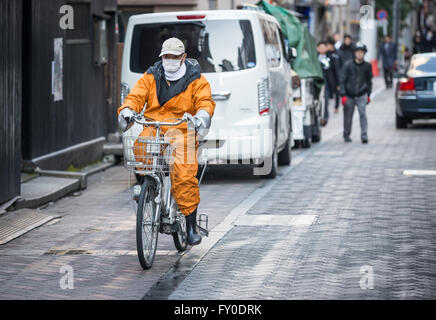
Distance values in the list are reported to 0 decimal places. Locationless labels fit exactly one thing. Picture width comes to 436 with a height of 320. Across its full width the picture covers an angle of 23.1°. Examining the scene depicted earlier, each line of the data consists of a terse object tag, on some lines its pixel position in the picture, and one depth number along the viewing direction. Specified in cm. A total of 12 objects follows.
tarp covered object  1966
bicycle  778
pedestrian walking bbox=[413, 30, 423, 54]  4097
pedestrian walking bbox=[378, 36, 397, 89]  3803
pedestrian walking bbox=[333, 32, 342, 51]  3028
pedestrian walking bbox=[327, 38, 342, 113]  2517
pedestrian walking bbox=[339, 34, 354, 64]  2861
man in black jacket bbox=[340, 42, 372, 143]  1922
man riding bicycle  820
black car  2156
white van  1310
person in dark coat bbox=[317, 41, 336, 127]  2405
